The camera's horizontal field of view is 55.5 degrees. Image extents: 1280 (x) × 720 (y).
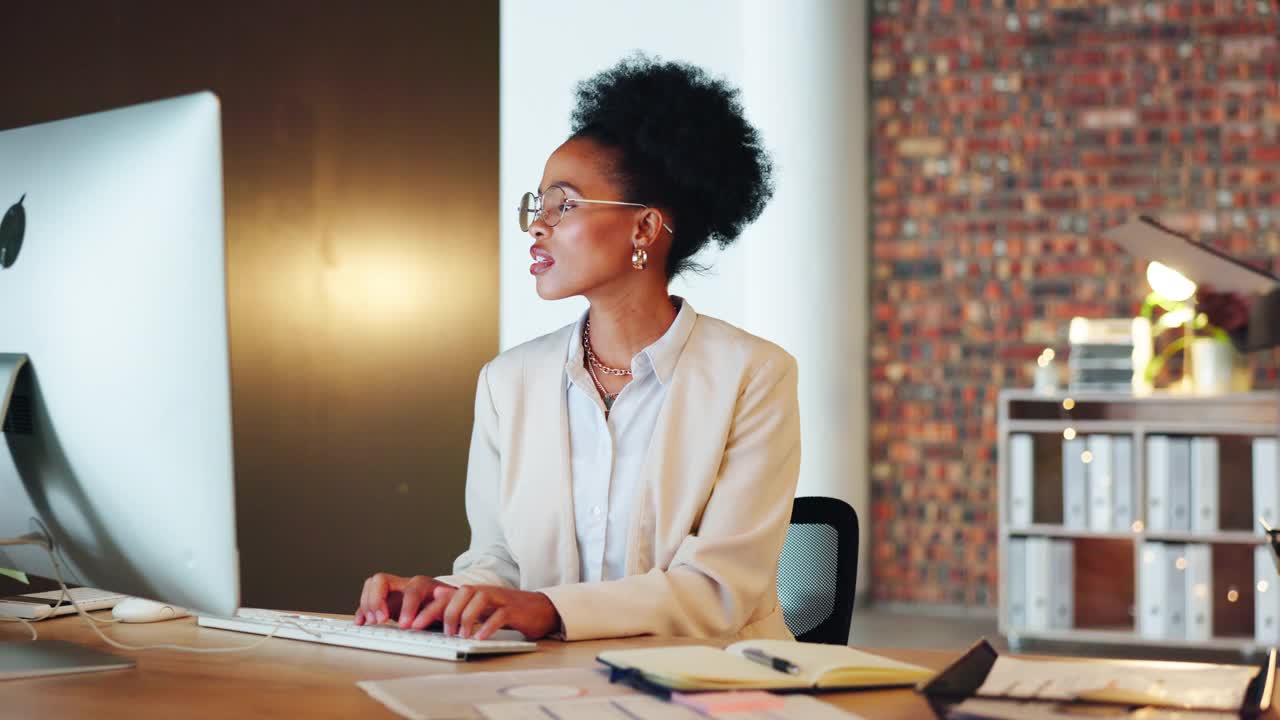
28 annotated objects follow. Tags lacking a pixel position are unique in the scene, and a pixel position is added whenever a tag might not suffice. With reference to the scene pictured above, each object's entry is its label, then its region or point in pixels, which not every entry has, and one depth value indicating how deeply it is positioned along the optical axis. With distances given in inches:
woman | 62.7
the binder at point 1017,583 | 180.5
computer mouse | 55.4
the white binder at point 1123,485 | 175.6
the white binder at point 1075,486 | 178.1
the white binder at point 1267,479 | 170.6
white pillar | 199.6
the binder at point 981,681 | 37.2
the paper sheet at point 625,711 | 36.4
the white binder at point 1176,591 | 173.6
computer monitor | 38.8
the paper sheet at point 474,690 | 37.4
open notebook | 39.8
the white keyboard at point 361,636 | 46.9
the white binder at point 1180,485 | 173.0
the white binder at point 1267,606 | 170.4
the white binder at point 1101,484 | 176.2
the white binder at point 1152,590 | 174.2
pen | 41.9
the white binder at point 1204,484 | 171.8
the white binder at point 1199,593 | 172.9
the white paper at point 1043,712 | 35.0
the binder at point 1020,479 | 181.3
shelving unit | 175.0
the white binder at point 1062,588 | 179.3
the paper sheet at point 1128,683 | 37.6
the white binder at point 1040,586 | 179.6
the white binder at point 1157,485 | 173.5
